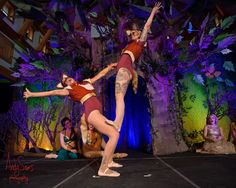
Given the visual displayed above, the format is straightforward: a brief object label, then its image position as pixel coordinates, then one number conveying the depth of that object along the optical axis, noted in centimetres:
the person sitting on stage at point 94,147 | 425
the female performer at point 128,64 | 233
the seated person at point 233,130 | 577
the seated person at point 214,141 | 428
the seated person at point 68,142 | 446
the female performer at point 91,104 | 219
